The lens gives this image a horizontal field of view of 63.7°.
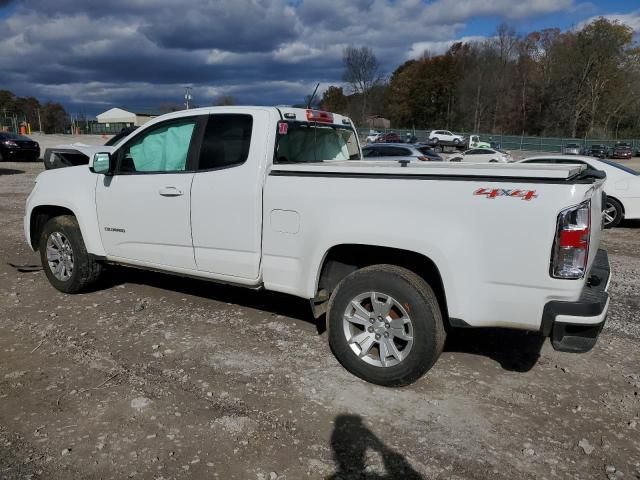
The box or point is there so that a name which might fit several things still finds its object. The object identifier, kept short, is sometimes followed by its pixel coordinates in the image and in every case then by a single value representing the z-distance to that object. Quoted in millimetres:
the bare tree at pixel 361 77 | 78875
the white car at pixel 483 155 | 23097
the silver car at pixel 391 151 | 16480
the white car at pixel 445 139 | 52406
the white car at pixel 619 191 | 9477
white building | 81812
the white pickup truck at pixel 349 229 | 3016
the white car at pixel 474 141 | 45125
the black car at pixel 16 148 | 24047
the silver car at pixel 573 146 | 48222
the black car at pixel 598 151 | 46219
